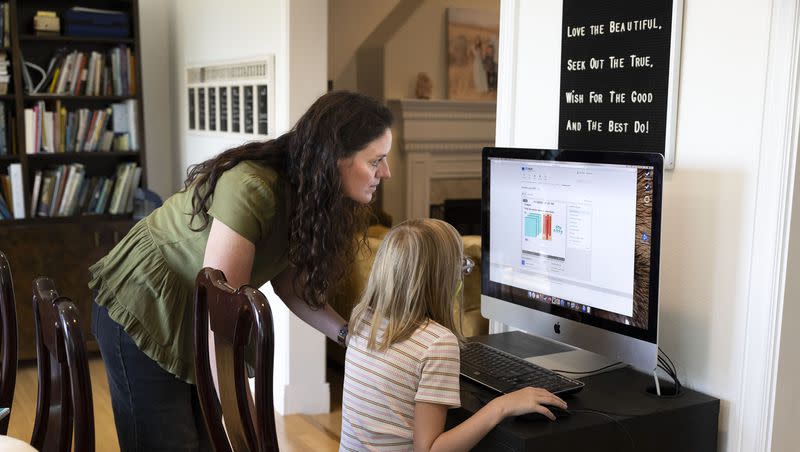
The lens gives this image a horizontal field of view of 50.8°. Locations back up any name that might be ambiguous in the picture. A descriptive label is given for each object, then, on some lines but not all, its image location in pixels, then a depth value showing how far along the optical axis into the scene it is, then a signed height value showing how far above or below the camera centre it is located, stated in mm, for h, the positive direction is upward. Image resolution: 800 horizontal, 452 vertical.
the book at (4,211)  4586 -559
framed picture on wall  6016 +439
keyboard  1785 -569
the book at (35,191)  4652 -454
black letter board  1902 +97
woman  1753 -286
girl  1652 -483
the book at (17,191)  4570 -449
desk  1608 -602
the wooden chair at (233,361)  1300 -421
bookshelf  4465 -264
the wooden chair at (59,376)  1378 -478
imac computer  1767 -309
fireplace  5859 -308
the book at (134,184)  4945 -434
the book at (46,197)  4699 -491
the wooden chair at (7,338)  1965 -540
